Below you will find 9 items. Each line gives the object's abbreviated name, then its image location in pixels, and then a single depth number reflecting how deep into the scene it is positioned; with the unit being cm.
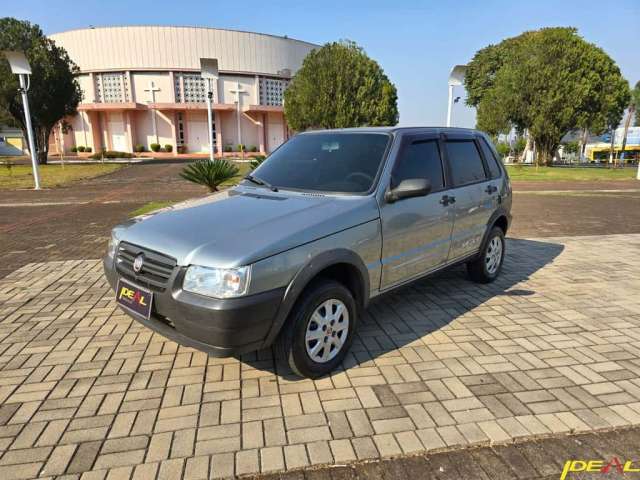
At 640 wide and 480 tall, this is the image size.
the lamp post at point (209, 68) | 1319
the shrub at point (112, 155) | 4231
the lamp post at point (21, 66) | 1500
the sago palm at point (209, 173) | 1052
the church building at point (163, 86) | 4906
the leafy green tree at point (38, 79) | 2873
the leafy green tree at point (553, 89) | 2902
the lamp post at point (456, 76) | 1452
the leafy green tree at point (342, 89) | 2858
